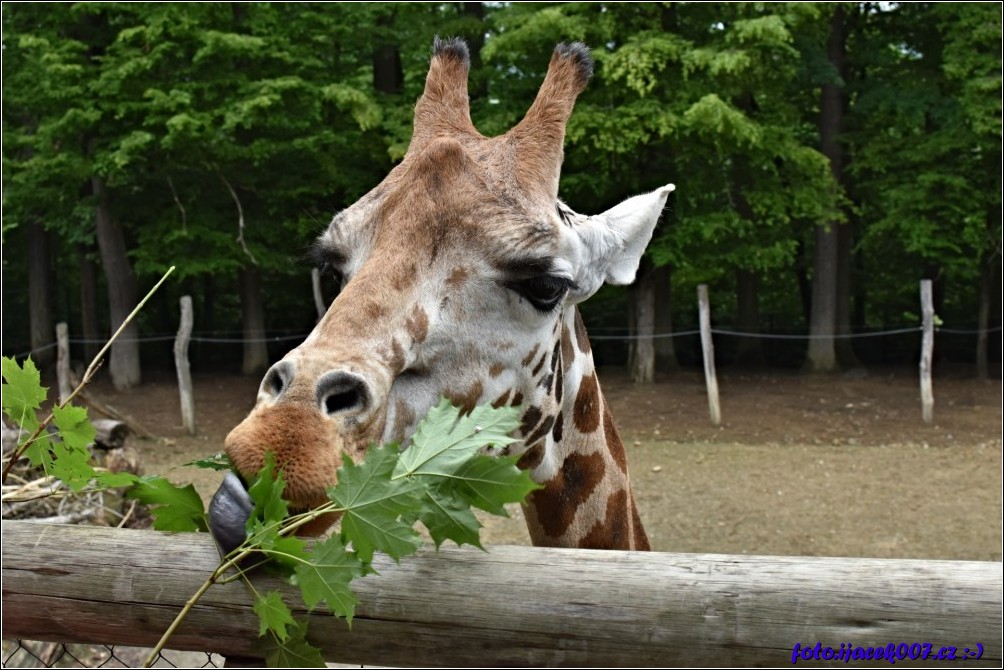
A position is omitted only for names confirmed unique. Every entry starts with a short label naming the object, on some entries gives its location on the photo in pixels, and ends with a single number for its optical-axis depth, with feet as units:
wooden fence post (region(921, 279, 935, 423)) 45.62
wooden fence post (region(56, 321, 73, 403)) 44.20
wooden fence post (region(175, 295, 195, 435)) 44.93
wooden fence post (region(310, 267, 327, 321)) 40.27
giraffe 5.52
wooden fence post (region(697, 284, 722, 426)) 45.98
